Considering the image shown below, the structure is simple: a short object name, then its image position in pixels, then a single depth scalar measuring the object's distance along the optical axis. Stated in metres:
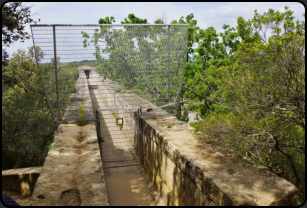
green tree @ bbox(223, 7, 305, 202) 3.40
